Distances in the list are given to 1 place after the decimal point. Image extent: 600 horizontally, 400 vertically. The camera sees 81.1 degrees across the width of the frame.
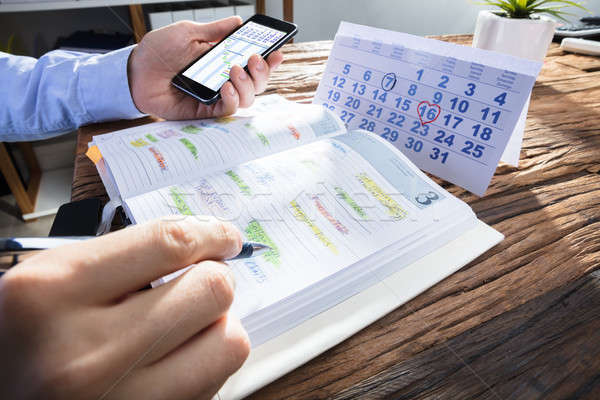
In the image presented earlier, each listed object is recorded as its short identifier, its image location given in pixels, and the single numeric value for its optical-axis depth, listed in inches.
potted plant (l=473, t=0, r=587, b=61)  21.7
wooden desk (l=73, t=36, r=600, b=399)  7.9
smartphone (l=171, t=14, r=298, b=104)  17.9
